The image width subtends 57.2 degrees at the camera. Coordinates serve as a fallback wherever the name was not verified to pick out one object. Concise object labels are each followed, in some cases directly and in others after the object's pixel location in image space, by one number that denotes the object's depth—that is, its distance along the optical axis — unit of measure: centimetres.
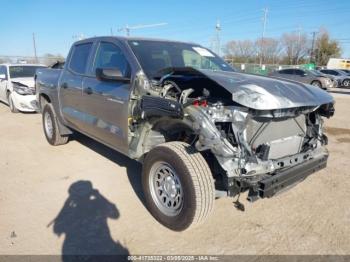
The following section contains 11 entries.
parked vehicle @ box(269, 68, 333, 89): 2290
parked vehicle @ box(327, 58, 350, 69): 4412
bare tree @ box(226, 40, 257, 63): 6669
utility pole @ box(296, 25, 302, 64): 7344
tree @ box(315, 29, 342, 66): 6262
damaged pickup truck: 299
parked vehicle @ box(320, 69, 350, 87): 2758
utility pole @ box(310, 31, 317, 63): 6664
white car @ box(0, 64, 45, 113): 1013
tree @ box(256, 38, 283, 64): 7044
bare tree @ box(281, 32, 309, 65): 7344
